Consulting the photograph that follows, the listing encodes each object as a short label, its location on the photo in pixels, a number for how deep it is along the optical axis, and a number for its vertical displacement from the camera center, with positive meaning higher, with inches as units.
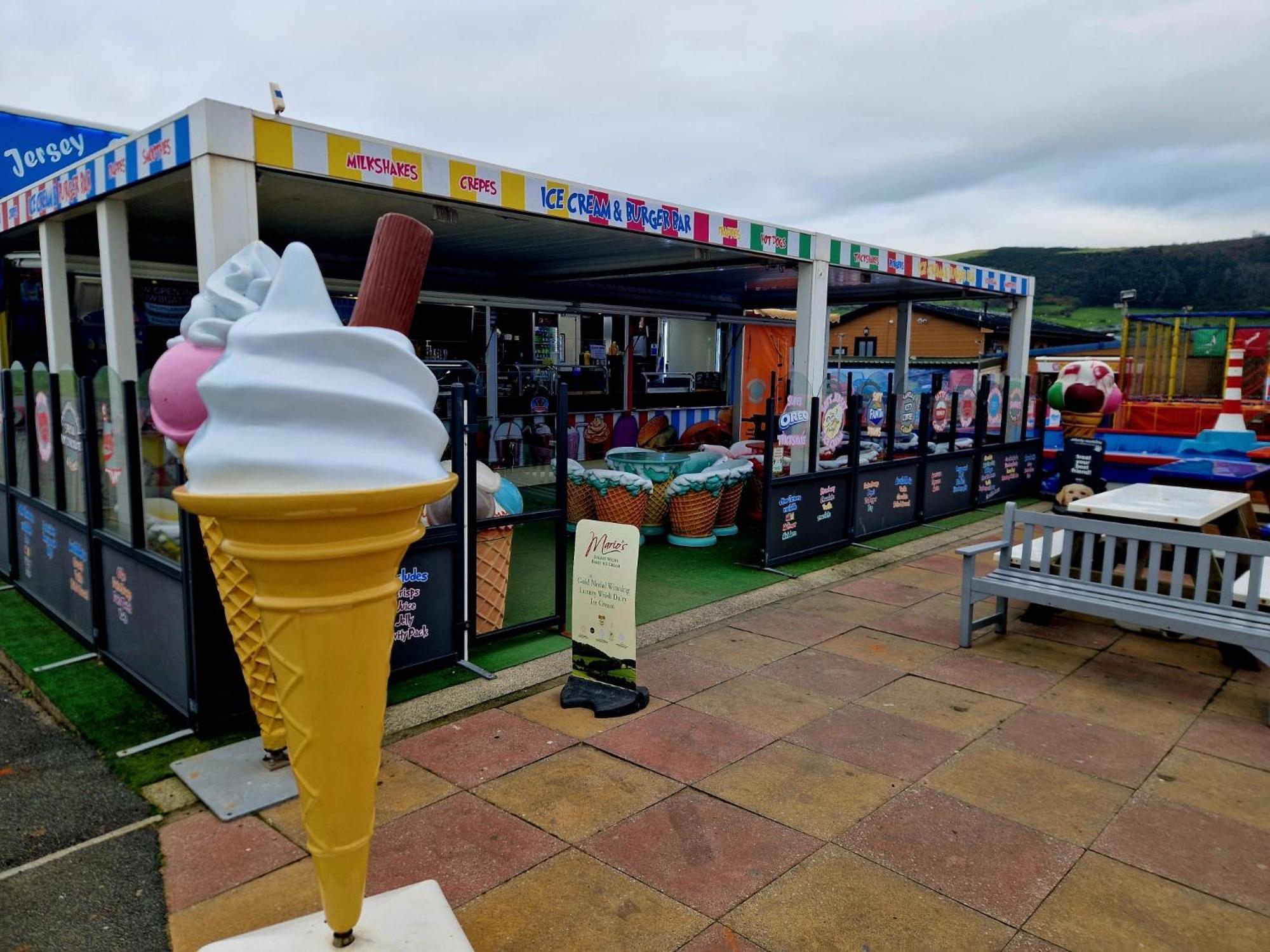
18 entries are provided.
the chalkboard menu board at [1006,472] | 444.5 -50.2
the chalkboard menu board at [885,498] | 350.5 -51.9
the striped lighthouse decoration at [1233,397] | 466.9 -6.9
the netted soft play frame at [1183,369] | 552.4 +13.3
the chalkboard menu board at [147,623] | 169.8 -55.6
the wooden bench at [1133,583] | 182.4 -51.1
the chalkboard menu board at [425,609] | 191.8 -55.5
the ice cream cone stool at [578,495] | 334.6 -48.4
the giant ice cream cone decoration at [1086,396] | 436.5 -6.4
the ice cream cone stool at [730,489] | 344.2 -46.9
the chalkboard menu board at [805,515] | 302.4 -52.0
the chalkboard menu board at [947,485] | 398.6 -51.5
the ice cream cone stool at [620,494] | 321.1 -45.7
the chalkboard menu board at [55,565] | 214.5 -55.2
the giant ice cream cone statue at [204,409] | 115.3 -3.8
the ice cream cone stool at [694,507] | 327.9 -51.6
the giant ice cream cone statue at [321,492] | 61.1 -8.9
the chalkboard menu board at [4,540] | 266.2 -57.0
